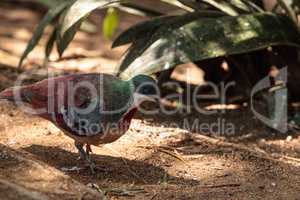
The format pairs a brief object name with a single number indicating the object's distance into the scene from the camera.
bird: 6.73
